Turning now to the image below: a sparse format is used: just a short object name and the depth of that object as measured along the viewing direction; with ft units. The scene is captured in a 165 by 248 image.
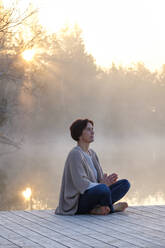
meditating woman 21.52
